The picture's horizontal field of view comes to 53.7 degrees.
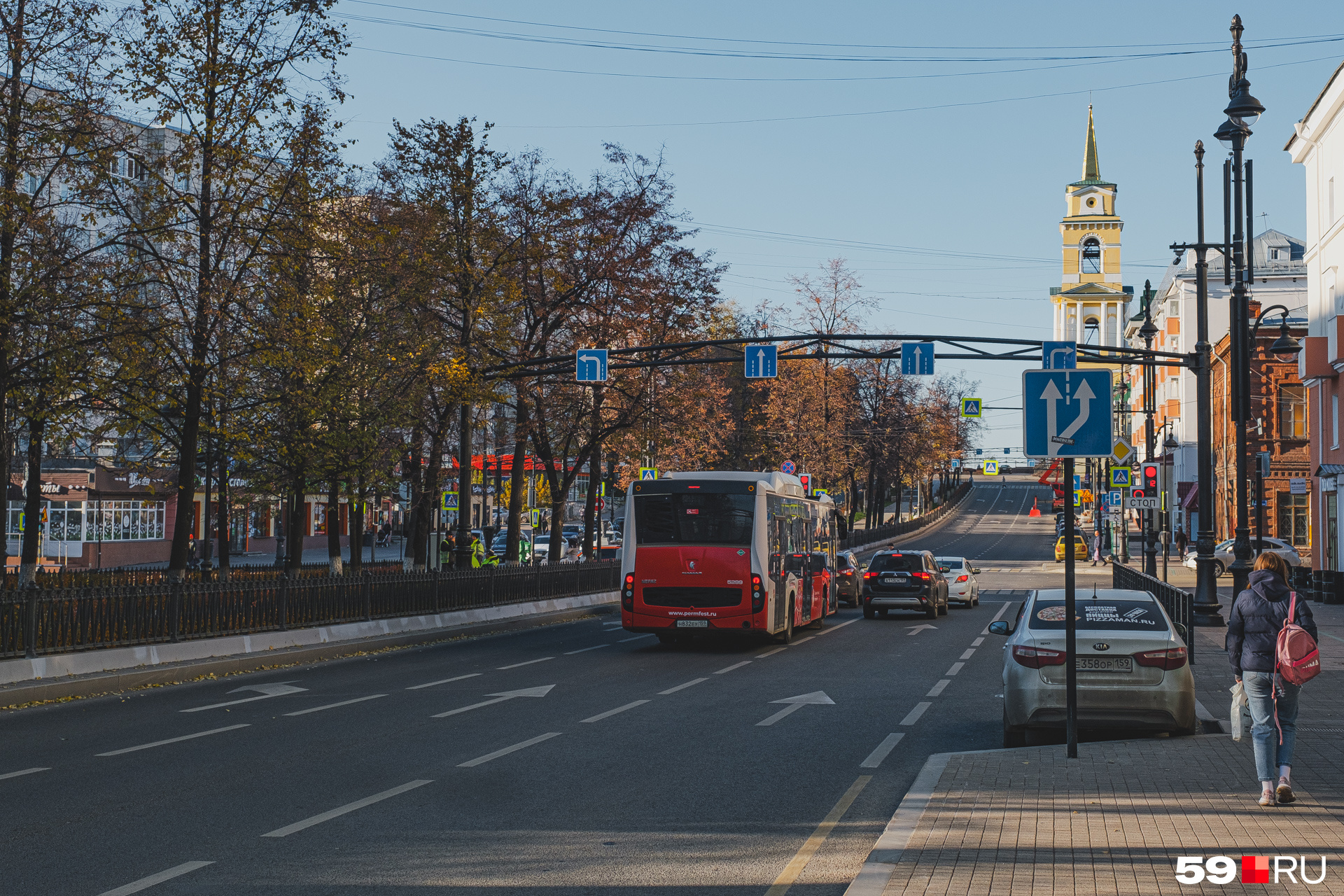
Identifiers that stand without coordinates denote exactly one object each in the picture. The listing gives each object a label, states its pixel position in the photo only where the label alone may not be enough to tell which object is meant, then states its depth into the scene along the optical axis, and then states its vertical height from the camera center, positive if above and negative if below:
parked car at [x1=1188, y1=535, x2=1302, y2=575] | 48.54 -1.03
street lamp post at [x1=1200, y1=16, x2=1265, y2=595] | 23.64 +4.67
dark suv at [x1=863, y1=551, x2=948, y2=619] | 31.97 -1.52
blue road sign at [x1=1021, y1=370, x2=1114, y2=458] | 10.59 +0.89
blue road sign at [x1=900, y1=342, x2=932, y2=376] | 32.09 +3.99
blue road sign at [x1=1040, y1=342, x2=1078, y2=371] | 28.17 +3.74
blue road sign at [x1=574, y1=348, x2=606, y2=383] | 30.84 +3.52
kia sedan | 11.47 -1.36
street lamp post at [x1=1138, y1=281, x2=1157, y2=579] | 37.91 +4.34
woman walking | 8.63 -0.94
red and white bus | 22.86 -0.66
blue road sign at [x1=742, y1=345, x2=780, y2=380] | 32.03 +3.89
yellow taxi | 69.64 -1.35
